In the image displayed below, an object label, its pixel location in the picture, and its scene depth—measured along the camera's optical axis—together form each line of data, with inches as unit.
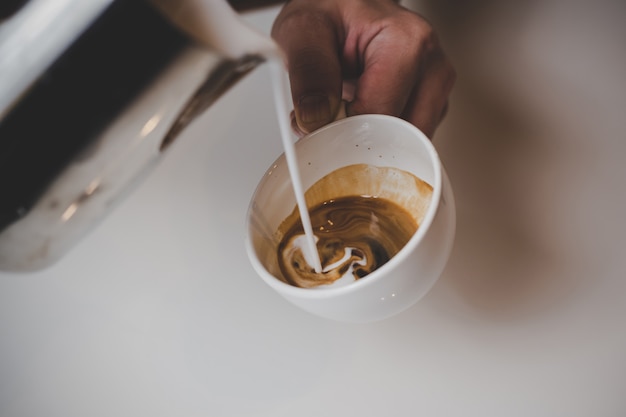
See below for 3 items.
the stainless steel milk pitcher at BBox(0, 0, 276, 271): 9.7
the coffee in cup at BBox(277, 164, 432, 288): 19.2
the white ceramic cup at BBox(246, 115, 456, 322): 14.5
